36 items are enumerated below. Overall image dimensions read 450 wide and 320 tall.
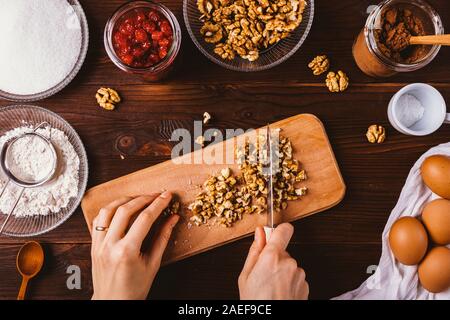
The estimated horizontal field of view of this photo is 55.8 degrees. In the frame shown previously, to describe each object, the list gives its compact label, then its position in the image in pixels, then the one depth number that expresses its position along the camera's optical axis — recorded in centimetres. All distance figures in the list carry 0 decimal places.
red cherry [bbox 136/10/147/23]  93
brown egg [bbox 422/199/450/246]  93
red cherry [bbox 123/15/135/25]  94
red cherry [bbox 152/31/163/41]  92
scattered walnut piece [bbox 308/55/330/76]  102
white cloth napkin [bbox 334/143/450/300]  100
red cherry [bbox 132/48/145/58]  91
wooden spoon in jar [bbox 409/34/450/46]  90
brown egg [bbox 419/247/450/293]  92
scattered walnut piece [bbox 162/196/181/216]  102
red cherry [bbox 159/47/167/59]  92
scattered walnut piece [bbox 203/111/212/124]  103
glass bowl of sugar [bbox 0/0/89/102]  99
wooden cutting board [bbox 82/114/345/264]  102
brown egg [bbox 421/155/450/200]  94
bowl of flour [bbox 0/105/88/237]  100
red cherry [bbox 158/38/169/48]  92
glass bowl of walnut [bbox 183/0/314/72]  96
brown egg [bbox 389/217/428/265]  93
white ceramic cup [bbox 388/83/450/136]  99
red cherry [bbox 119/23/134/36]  93
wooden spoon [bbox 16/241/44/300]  102
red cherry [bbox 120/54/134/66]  92
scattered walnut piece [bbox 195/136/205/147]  103
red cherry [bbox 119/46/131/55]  92
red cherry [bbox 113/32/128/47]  92
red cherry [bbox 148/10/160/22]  94
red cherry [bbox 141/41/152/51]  92
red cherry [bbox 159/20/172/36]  93
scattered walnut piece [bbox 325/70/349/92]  103
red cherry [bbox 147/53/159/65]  92
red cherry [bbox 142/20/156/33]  93
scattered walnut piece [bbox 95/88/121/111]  102
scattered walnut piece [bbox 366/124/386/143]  103
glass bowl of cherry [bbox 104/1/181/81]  92
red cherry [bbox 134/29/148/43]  92
